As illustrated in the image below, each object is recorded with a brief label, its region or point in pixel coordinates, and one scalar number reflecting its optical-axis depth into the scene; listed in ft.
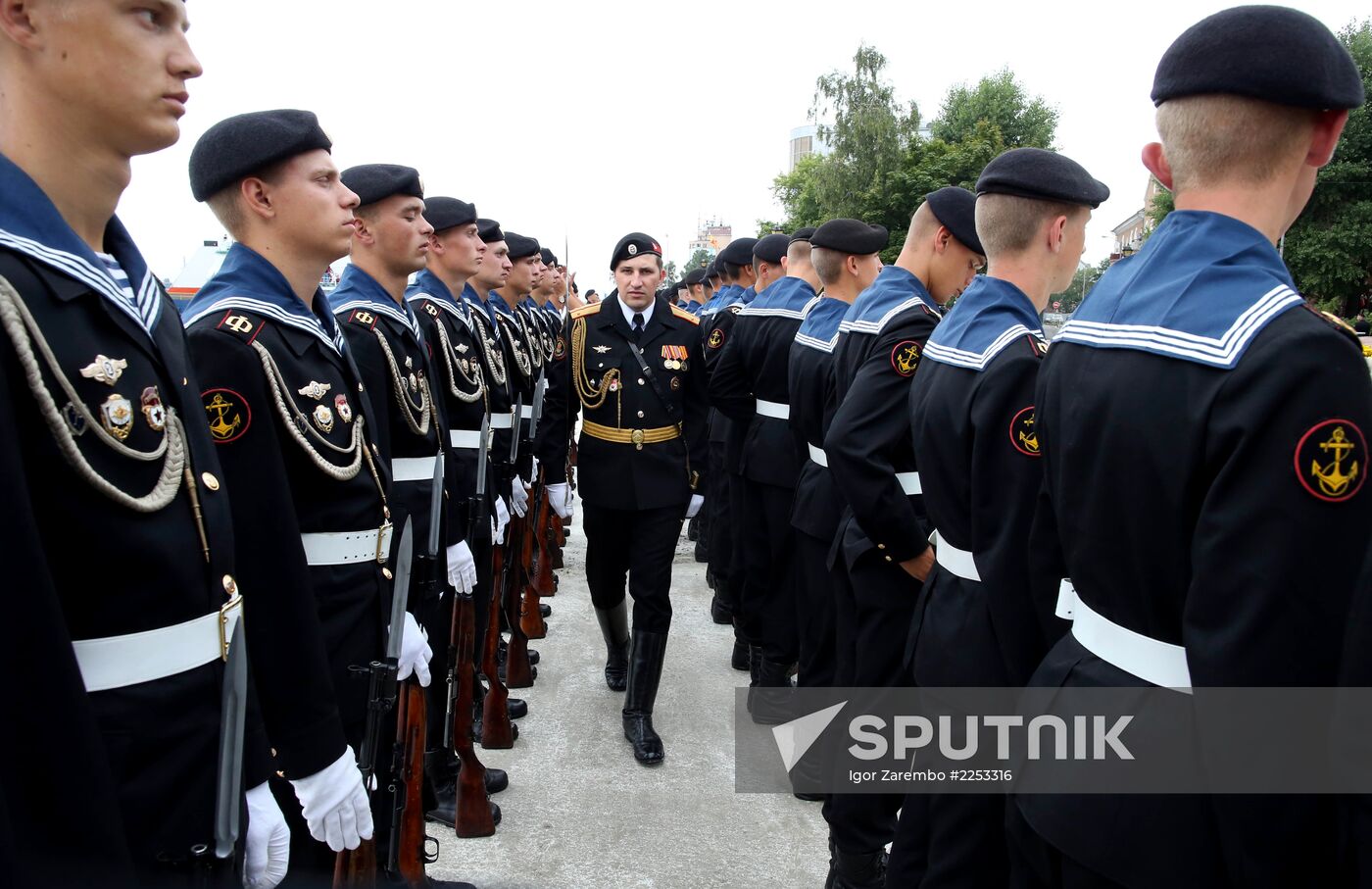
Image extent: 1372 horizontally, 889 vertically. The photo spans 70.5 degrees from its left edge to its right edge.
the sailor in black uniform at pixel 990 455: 7.40
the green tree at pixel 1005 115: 131.54
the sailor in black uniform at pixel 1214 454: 4.33
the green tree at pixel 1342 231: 101.55
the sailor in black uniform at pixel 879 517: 9.98
